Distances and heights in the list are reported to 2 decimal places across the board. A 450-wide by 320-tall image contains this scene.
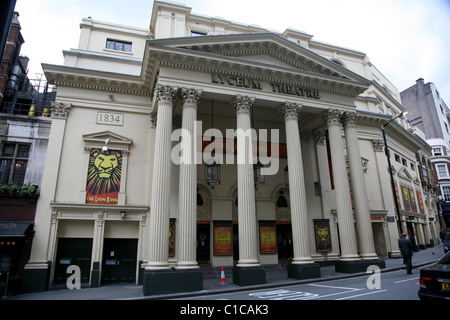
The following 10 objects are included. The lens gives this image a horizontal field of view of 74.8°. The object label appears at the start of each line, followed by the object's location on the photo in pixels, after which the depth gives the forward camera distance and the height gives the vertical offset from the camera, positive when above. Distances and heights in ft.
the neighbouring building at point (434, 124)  142.51 +58.35
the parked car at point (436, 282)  18.89 -2.51
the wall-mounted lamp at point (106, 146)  54.29 +18.09
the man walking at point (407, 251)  42.24 -1.16
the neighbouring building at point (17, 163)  45.39 +14.45
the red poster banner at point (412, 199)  91.48 +13.06
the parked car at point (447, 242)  61.09 +0.00
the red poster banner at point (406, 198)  85.97 +12.52
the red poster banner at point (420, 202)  99.89 +13.41
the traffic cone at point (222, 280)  43.50 -4.91
